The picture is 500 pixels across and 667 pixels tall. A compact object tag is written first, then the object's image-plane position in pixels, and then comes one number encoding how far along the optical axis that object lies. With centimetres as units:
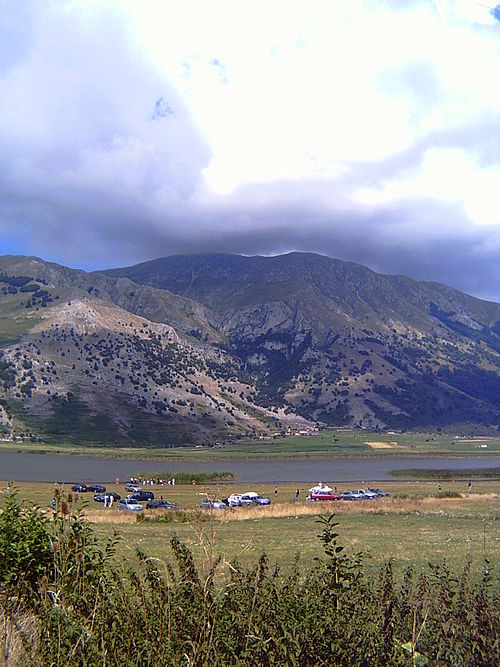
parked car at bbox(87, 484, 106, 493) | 6700
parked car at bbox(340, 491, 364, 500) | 5934
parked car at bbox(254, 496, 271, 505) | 5509
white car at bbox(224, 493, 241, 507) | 5531
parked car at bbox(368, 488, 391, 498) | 6222
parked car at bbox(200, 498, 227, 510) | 4967
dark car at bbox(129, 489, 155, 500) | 5978
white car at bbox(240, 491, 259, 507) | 5629
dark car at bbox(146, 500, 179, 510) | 4924
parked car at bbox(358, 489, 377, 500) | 6029
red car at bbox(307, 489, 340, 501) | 5866
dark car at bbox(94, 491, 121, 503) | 5644
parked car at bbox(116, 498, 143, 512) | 4930
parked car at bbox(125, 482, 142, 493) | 6704
